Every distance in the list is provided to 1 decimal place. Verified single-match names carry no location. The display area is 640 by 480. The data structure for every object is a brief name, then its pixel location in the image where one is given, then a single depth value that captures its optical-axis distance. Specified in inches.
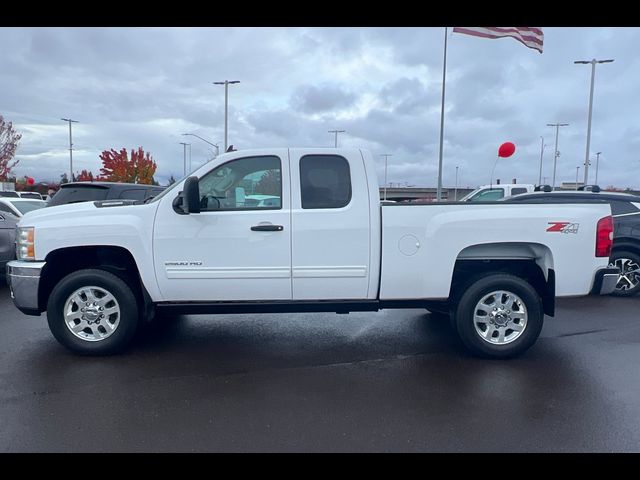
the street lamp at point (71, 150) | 1757.6
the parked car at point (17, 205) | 346.3
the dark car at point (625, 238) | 295.4
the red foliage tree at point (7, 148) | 1950.3
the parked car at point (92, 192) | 319.0
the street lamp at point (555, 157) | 1884.0
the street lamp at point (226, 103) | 1113.4
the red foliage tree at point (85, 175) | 2466.8
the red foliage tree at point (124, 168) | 2006.6
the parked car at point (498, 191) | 597.9
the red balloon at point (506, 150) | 585.8
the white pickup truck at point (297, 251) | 181.3
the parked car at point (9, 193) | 888.7
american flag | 502.3
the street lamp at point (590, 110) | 1020.5
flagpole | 788.0
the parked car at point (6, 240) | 315.0
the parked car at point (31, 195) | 990.1
